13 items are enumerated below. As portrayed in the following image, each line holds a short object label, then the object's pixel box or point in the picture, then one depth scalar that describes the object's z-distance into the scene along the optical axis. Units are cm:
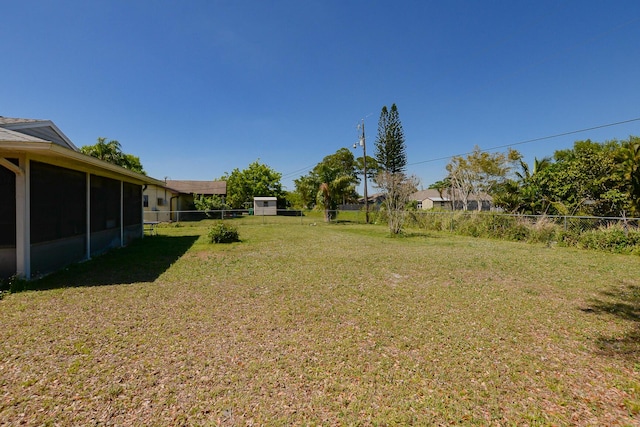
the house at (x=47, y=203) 491
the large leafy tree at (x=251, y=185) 3169
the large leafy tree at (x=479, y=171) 2783
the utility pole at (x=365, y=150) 2139
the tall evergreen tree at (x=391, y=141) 3212
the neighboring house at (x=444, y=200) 3434
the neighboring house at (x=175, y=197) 2081
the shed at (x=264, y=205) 3067
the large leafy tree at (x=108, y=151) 2162
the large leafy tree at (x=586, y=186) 1134
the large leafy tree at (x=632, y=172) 984
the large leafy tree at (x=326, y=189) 2244
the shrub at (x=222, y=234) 1023
